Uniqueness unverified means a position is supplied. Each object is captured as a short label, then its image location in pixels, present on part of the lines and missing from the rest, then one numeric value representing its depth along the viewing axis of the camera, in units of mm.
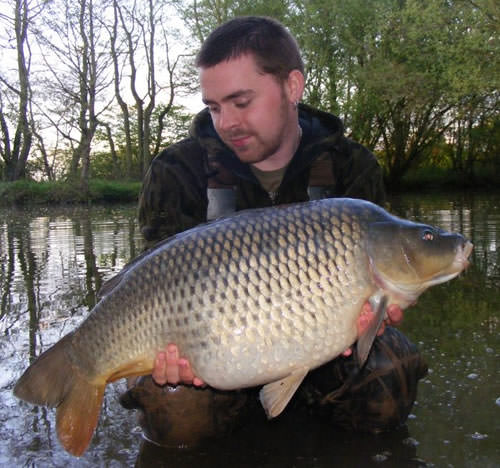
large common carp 1450
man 2029
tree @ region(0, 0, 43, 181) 18031
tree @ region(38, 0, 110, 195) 18781
